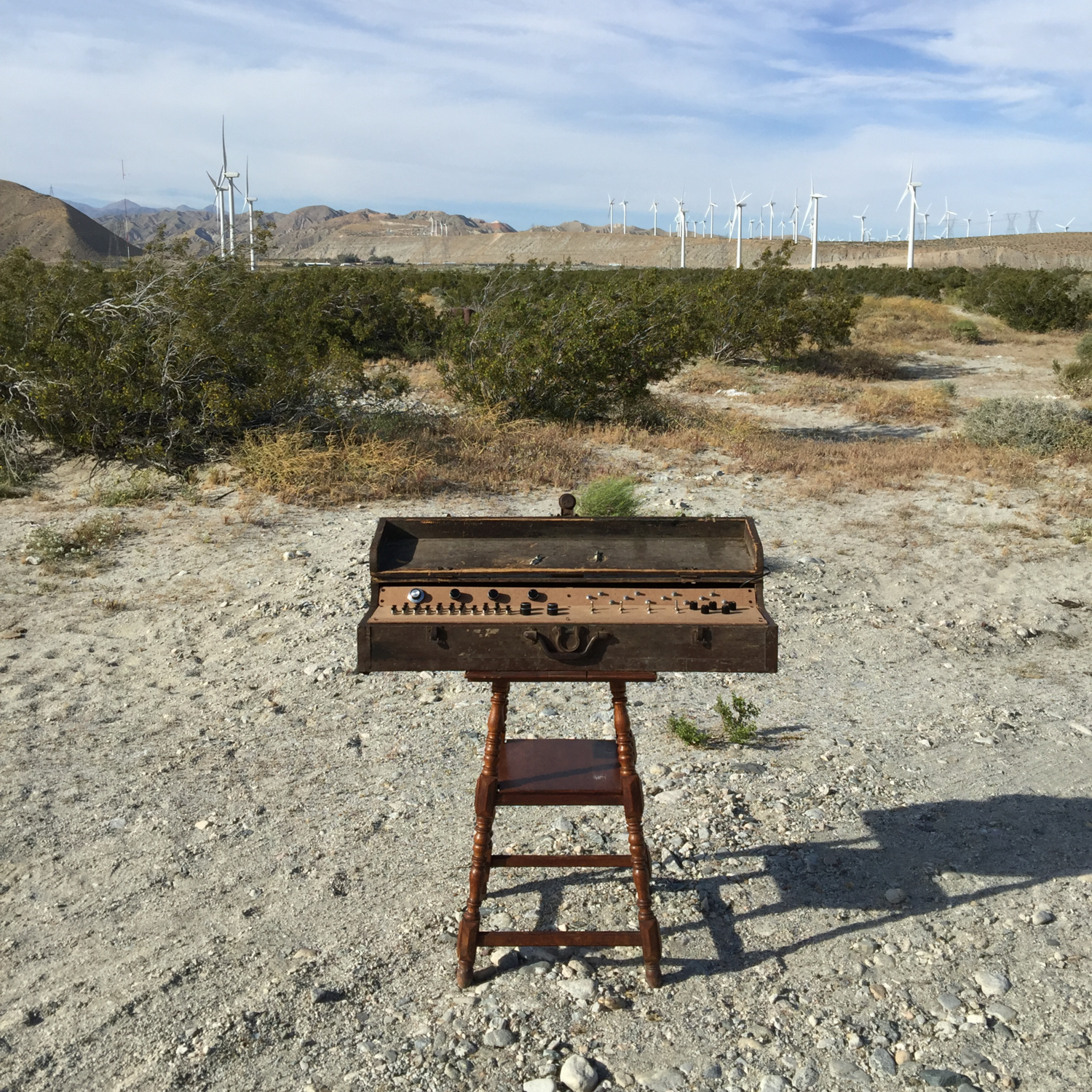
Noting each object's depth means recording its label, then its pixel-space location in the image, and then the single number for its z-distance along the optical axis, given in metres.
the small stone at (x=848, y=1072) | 2.71
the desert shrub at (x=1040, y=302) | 29.17
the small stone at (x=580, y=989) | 3.03
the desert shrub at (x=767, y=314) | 20.86
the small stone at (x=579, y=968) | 3.12
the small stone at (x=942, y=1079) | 2.67
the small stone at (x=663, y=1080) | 2.68
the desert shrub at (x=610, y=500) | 8.17
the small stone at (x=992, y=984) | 3.03
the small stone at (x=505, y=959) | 3.18
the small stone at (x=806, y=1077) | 2.69
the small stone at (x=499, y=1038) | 2.84
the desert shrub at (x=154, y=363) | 10.37
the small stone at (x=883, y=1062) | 2.74
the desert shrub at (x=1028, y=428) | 12.33
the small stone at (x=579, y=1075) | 2.67
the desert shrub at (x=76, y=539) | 7.84
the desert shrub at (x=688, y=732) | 4.85
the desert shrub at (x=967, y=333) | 26.23
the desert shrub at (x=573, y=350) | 13.20
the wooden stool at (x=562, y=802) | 3.04
